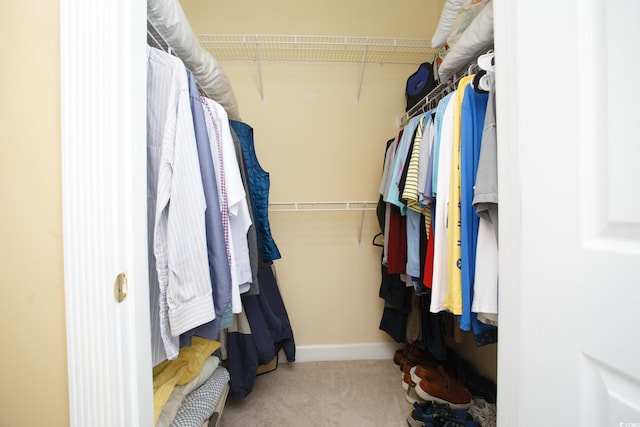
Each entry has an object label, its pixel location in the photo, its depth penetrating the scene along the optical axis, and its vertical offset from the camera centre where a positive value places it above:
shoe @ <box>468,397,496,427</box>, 1.04 -0.94
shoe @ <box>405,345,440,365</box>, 1.47 -0.94
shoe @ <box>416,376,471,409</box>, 1.16 -0.93
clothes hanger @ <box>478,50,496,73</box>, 0.72 +0.46
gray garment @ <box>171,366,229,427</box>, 0.79 -0.71
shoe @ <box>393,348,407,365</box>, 1.57 -0.99
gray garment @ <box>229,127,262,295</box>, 0.93 -0.09
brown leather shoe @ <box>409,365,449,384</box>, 1.28 -0.91
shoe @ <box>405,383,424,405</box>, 1.24 -1.00
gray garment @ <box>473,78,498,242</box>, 0.64 +0.10
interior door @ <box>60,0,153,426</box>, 0.43 +0.01
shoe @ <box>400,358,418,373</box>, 1.43 -0.96
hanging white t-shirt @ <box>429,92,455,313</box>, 0.81 -0.02
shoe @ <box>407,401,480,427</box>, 1.02 -0.94
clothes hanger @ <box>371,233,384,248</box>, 1.62 -0.22
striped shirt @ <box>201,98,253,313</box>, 0.77 +0.05
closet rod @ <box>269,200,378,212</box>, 1.63 +0.04
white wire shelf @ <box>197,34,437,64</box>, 1.58 +1.13
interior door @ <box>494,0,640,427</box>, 0.34 +0.00
